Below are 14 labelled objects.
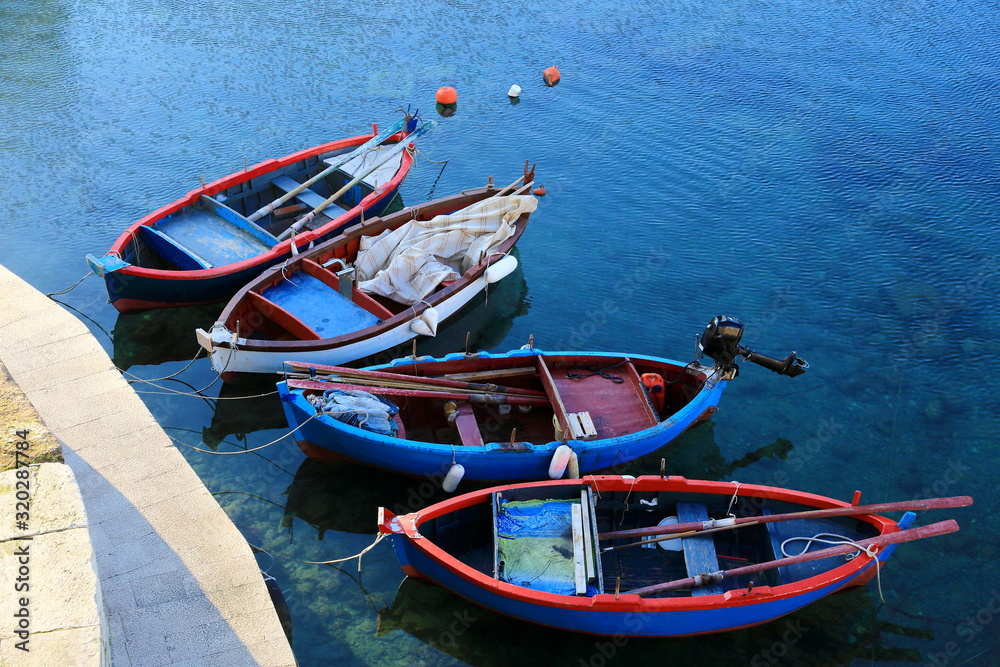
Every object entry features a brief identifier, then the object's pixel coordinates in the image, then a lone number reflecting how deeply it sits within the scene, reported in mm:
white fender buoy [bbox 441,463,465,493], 10789
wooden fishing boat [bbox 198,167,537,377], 12422
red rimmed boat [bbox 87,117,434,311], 13914
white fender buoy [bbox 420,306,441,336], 13195
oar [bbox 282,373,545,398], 11344
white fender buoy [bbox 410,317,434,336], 13172
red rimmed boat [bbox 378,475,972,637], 9078
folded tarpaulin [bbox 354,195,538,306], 13914
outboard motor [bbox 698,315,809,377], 11227
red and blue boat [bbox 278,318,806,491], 10812
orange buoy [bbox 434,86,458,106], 22094
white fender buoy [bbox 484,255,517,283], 14102
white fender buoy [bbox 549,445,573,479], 10719
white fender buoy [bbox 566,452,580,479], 10703
